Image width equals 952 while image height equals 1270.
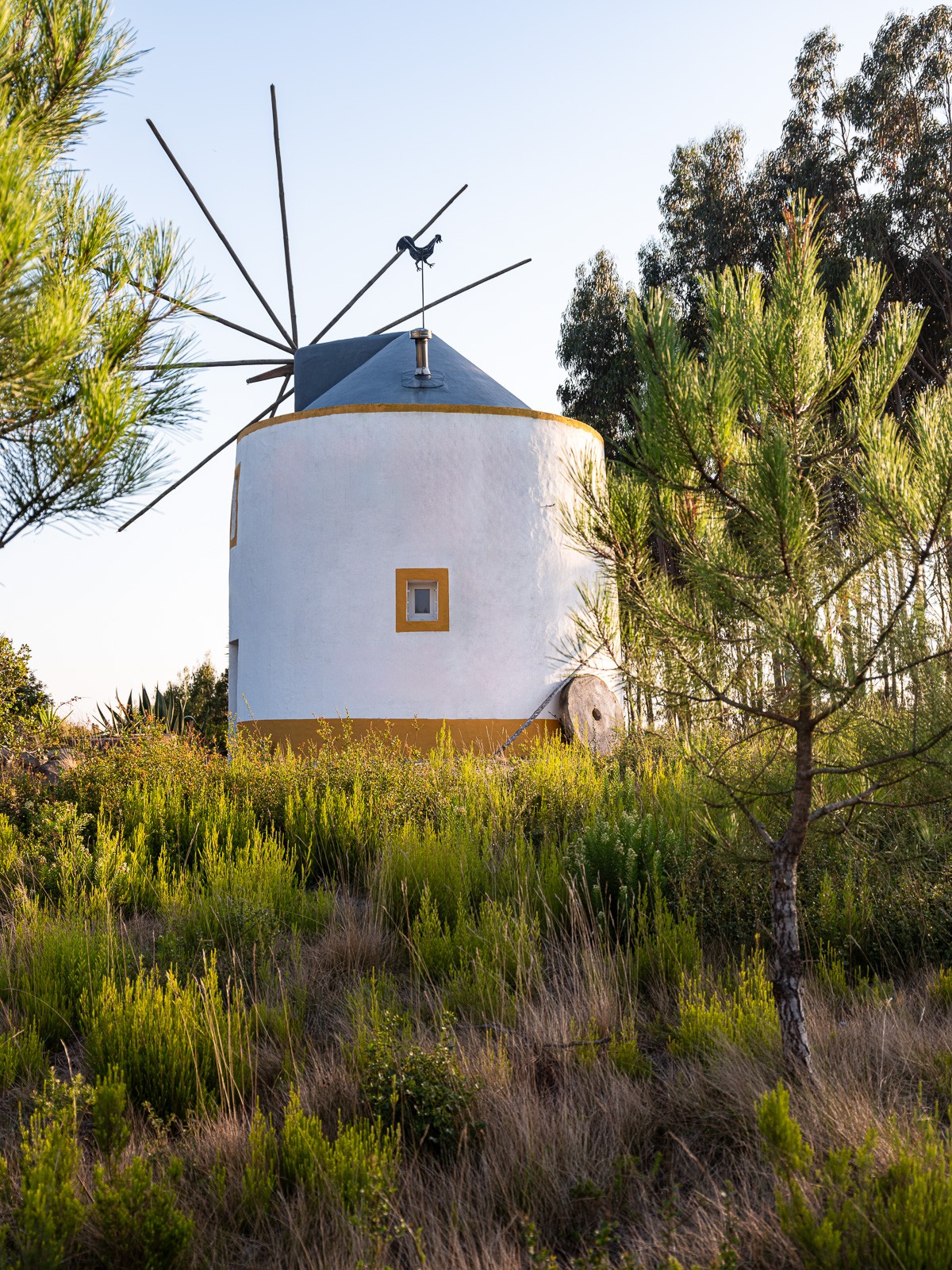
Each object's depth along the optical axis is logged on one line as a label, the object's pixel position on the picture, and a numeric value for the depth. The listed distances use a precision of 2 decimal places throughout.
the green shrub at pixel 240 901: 4.99
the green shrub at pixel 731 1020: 3.79
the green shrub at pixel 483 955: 4.39
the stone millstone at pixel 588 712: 12.65
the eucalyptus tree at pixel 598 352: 22.45
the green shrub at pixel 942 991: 4.38
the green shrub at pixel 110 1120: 3.30
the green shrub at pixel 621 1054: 3.78
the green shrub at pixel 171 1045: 3.76
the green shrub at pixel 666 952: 4.62
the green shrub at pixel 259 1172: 3.08
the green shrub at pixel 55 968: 4.46
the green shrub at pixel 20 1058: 3.99
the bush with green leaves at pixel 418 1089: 3.45
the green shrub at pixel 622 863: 5.30
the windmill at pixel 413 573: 12.41
